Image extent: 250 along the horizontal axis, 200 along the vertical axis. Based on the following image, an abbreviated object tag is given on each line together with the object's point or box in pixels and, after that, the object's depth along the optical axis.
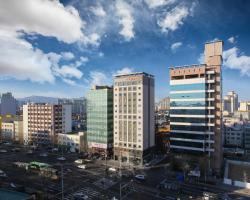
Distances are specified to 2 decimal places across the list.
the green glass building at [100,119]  104.12
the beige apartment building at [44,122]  131.38
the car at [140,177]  75.25
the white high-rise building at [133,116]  95.00
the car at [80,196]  59.81
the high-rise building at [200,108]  80.69
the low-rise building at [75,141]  117.68
